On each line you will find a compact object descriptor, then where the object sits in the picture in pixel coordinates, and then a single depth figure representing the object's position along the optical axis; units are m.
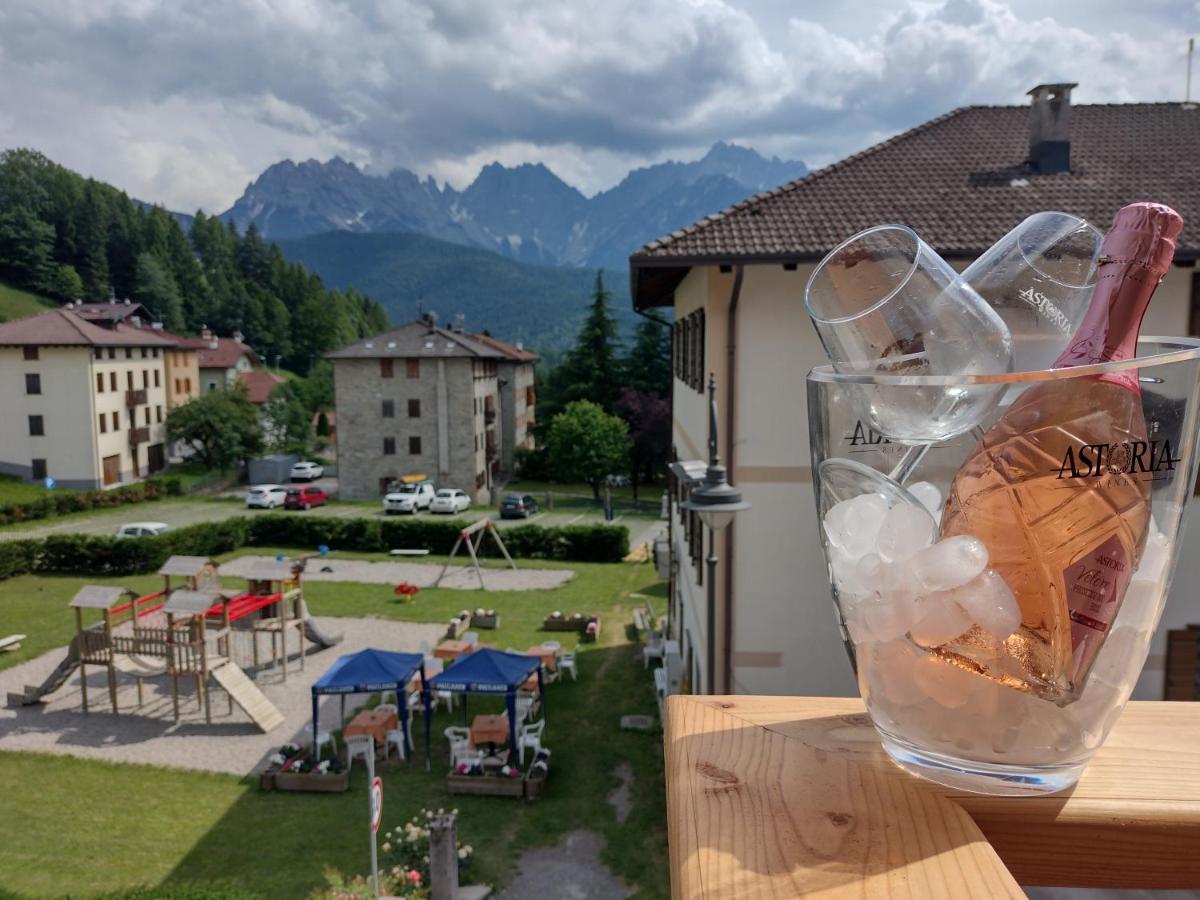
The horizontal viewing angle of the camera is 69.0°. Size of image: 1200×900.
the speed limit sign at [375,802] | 9.65
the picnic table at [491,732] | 14.41
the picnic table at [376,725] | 14.94
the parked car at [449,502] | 41.97
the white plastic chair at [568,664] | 18.69
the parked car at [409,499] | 41.94
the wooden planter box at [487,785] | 13.34
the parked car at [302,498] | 42.75
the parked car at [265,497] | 42.84
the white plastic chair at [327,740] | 14.75
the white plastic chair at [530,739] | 14.27
